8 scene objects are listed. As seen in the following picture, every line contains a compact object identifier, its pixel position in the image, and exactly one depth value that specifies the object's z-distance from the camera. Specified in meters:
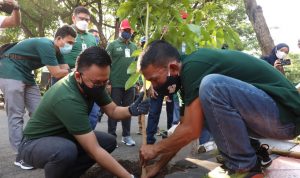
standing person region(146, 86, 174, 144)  2.71
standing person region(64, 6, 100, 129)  3.21
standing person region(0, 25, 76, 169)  2.69
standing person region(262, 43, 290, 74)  4.03
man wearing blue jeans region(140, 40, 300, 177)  1.53
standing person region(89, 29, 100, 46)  4.67
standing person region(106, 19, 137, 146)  3.57
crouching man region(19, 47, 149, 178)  1.75
